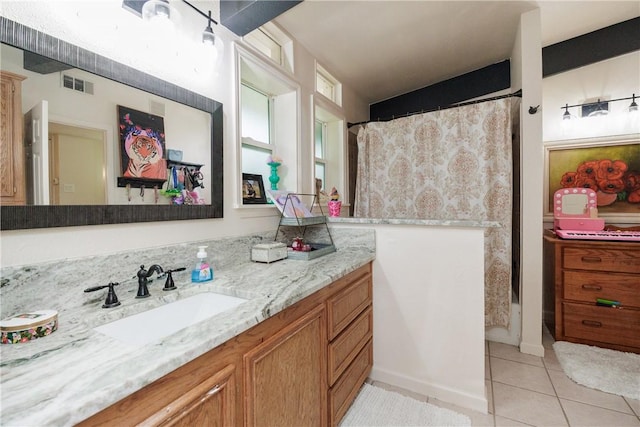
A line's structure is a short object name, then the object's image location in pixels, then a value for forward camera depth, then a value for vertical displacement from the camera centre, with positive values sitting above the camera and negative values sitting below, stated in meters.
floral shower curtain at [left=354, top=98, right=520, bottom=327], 2.28 +0.34
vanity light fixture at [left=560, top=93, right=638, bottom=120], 2.51 +0.93
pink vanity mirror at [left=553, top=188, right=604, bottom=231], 2.38 -0.02
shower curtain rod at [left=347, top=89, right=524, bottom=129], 2.24 +0.92
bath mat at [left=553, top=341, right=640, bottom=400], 1.76 -1.11
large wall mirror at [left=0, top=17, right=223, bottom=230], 0.87 +0.35
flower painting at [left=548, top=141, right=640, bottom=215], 2.47 +0.33
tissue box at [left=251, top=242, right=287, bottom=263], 1.60 -0.24
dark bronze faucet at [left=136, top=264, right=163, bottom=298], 1.04 -0.26
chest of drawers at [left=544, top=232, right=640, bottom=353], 2.12 -0.66
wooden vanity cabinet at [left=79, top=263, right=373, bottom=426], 0.64 -0.52
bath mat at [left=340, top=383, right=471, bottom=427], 1.52 -1.15
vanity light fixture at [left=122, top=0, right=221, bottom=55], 1.13 +0.83
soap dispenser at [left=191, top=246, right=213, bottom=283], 1.25 -0.27
